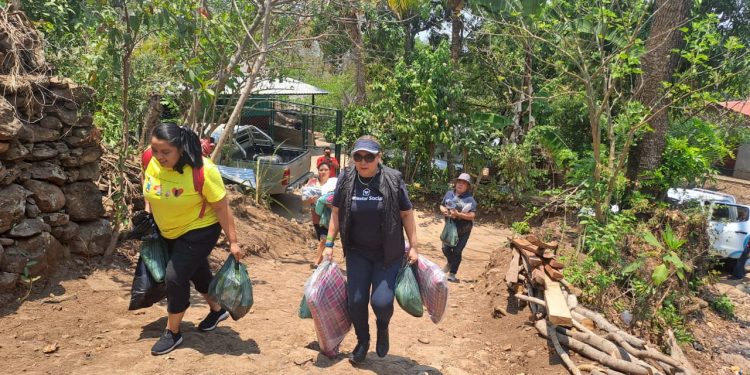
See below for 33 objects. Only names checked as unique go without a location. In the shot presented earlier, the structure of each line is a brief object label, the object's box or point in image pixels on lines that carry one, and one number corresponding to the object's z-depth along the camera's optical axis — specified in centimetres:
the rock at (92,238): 530
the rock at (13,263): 446
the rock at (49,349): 386
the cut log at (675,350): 568
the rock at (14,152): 458
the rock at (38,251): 458
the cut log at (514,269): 618
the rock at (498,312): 607
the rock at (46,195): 486
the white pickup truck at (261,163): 1021
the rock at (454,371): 447
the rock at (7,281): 441
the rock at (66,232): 510
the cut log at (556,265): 605
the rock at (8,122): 443
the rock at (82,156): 521
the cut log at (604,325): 513
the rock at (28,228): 455
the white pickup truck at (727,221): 1108
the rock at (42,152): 489
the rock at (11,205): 443
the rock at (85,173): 527
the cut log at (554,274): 590
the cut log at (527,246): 630
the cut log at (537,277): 575
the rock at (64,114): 505
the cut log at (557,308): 475
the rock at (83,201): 526
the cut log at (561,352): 451
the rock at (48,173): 491
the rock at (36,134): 470
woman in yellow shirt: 370
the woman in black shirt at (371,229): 385
